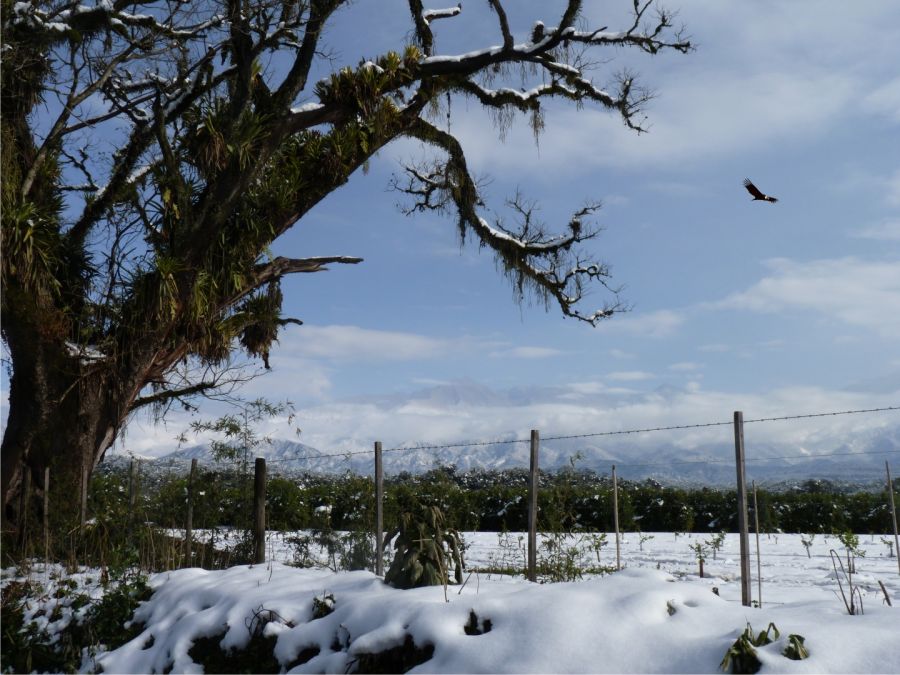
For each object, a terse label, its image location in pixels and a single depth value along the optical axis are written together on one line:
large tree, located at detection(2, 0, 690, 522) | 10.26
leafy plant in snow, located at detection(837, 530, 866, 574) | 10.52
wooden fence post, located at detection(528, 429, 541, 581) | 7.37
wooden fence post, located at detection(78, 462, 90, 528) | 10.03
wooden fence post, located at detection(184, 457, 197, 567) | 9.09
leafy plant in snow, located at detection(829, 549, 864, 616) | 4.22
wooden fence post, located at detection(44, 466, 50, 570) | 9.70
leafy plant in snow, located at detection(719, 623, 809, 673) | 3.64
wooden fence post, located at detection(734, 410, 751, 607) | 6.21
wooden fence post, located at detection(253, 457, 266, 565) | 8.95
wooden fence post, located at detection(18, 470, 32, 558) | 10.33
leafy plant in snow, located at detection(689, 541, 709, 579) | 11.74
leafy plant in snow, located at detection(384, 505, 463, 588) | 5.41
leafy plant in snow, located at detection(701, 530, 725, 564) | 13.82
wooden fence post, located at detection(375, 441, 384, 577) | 8.39
